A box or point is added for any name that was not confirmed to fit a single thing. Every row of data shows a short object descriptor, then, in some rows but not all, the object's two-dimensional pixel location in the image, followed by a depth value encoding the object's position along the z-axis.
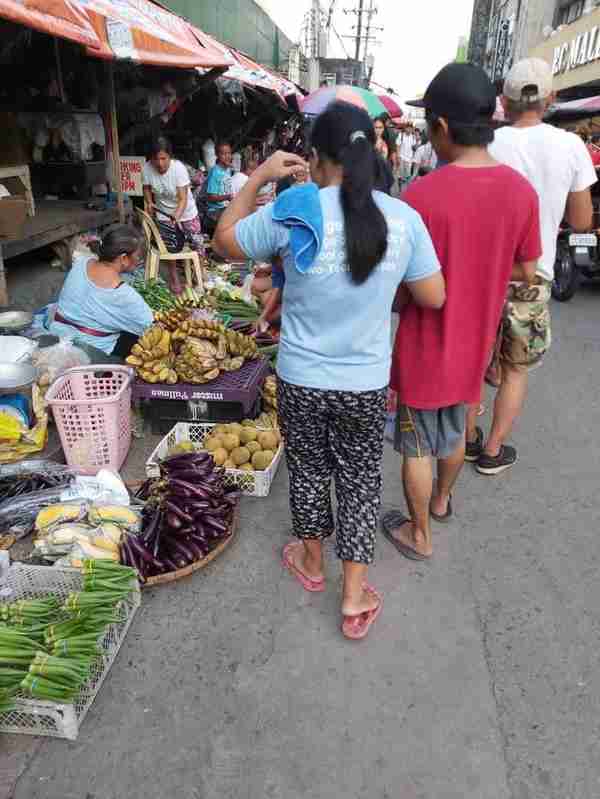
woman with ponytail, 1.83
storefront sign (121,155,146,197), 7.17
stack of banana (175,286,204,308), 4.92
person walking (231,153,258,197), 9.38
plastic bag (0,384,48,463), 3.57
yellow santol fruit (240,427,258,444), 3.63
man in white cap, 3.05
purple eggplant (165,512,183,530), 2.82
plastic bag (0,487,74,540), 3.00
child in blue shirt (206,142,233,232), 9.44
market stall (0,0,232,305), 4.92
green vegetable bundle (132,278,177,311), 5.92
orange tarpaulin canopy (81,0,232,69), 4.55
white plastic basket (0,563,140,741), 1.98
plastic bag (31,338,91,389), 3.75
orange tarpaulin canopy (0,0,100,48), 3.37
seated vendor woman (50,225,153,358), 3.92
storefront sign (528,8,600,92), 20.73
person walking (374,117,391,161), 6.89
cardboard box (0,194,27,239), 4.63
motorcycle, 7.13
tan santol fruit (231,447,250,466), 3.48
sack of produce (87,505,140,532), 2.80
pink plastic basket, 3.38
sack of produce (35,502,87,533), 2.79
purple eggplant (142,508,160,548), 2.79
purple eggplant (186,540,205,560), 2.83
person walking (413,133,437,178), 10.90
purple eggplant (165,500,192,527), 2.85
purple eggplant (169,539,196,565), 2.80
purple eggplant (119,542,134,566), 2.68
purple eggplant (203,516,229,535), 2.95
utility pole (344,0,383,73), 40.91
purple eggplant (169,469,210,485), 3.06
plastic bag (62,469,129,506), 2.97
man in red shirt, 2.27
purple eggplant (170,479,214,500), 2.96
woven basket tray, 2.71
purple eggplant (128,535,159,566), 2.70
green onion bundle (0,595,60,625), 2.17
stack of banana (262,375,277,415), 4.20
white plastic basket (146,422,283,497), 3.39
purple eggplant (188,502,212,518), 2.92
